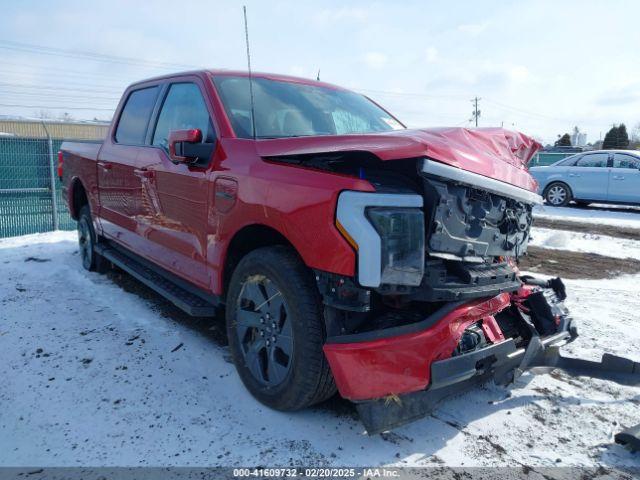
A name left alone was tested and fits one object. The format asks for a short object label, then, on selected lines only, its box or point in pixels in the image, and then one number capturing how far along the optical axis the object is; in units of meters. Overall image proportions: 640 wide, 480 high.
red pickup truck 2.30
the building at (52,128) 33.88
